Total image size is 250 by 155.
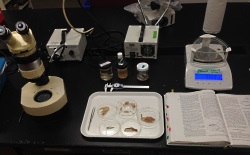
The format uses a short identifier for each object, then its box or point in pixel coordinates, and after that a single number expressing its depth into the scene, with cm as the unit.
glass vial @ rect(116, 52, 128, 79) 107
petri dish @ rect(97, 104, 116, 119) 94
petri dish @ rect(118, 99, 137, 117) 94
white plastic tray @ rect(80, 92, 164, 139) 86
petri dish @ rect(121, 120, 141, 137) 86
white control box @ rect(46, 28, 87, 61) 118
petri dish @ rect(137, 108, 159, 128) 90
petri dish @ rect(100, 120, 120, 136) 87
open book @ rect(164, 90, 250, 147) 80
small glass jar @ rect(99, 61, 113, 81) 106
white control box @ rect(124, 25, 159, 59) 114
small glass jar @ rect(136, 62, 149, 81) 105
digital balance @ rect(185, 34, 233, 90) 101
